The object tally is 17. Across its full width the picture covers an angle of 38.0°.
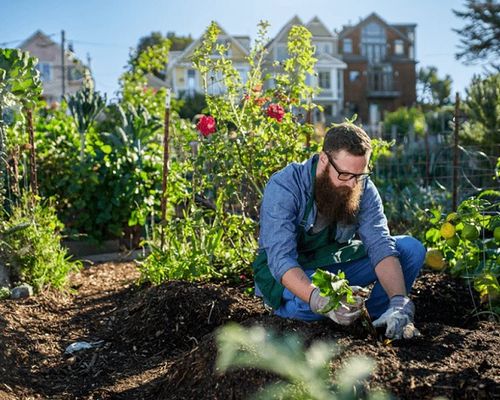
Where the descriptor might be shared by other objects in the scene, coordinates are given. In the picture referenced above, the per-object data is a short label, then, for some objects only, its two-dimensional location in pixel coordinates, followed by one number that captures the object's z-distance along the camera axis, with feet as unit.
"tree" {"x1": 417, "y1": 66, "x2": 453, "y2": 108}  129.57
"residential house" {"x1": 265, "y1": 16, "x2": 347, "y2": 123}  124.88
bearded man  9.77
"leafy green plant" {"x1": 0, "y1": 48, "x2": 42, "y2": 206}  15.15
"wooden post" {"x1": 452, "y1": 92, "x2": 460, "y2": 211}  19.24
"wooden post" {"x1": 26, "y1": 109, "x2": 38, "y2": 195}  18.35
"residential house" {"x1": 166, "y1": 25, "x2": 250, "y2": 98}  122.82
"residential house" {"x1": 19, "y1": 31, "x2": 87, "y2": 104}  128.88
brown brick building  145.07
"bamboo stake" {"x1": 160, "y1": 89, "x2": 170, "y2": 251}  16.92
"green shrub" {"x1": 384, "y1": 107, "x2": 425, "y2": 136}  99.29
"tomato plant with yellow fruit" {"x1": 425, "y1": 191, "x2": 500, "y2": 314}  11.38
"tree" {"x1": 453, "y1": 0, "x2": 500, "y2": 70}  87.20
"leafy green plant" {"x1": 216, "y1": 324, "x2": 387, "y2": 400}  6.97
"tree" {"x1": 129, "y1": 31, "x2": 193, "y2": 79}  150.13
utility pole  82.46
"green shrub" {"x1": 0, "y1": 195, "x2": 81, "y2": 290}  16.07
